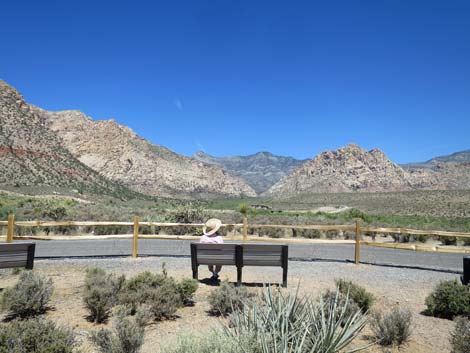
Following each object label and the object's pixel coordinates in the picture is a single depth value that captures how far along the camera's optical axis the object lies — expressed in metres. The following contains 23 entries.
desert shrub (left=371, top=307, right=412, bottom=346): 5.90
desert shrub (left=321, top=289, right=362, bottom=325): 6.61
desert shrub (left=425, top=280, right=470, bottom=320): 7.23
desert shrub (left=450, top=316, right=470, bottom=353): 4.97
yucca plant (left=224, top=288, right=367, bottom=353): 3.99
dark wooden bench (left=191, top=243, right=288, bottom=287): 9.09
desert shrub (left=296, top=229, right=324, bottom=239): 22.92
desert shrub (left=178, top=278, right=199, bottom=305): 7.63
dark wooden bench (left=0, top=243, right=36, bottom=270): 8.65
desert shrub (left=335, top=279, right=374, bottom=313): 7.41
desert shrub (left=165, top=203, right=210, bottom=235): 25.91
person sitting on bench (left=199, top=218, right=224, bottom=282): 10.05
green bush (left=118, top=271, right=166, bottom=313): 7.05
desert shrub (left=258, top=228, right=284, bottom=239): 22.14
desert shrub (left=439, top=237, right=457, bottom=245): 21.55
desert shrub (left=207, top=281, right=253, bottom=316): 7.02
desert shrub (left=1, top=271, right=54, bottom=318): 6.67
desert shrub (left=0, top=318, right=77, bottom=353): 4.11
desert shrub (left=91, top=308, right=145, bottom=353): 4.79
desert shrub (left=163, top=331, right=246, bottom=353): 3.77
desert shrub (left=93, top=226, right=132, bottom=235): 21.04
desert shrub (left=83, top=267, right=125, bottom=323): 6.62
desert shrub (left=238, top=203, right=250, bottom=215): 44.93
